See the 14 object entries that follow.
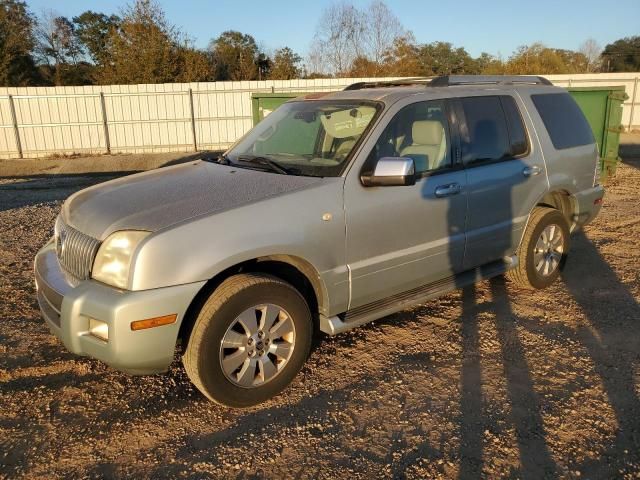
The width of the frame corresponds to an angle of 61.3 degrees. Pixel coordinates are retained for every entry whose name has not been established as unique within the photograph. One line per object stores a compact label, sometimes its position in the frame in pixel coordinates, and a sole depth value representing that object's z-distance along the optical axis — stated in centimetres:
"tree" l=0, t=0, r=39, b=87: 3231
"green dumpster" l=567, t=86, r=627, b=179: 1162
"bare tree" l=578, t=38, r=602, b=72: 4653
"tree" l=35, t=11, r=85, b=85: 3906
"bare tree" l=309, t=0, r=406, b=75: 3064
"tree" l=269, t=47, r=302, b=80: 3102
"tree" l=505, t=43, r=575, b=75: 3503
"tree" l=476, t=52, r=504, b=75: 3571
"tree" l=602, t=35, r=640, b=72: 4928
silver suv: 295
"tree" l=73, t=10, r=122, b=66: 4128
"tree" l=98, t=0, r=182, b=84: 2666
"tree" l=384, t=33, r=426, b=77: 3012
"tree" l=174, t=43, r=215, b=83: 2752
